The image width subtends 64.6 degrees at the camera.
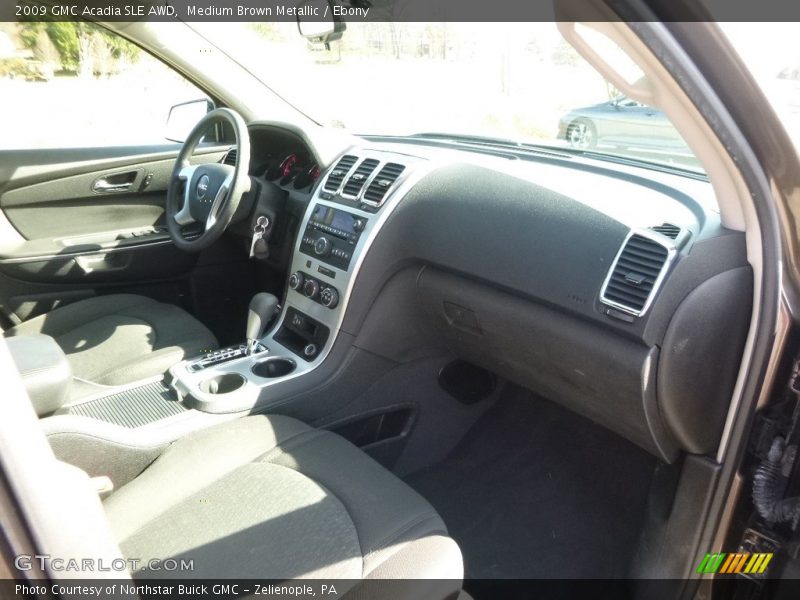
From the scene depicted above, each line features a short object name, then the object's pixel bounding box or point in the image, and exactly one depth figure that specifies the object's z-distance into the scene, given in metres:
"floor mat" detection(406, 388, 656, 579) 1.99
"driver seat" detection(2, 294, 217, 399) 2.18
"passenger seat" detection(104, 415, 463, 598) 1.27
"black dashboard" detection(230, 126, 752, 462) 1.42
